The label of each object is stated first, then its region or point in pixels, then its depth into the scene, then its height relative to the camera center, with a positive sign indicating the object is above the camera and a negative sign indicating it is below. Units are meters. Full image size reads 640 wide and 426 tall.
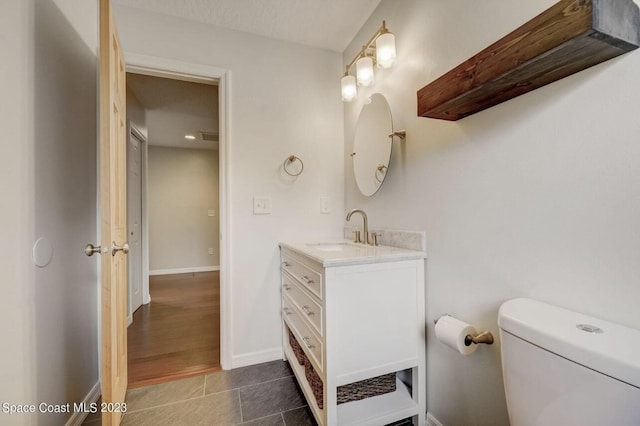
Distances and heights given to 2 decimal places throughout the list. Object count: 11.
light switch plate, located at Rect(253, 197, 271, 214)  1.94 +0.05
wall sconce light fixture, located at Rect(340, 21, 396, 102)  1.44 +0.91
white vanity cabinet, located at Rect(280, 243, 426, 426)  1.17 -0.55
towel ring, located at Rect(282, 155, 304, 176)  2.01 +0.38
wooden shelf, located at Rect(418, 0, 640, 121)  0.62 +0.43
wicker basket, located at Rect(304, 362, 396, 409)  1.32 -0.91
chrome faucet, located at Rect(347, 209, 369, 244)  1.74 -0.12
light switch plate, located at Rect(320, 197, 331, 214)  2.13 +0.05
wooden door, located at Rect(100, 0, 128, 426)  1.10 +0.00
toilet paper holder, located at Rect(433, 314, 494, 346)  1.00 -0.49
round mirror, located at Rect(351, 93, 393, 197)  1.60 +0.44
